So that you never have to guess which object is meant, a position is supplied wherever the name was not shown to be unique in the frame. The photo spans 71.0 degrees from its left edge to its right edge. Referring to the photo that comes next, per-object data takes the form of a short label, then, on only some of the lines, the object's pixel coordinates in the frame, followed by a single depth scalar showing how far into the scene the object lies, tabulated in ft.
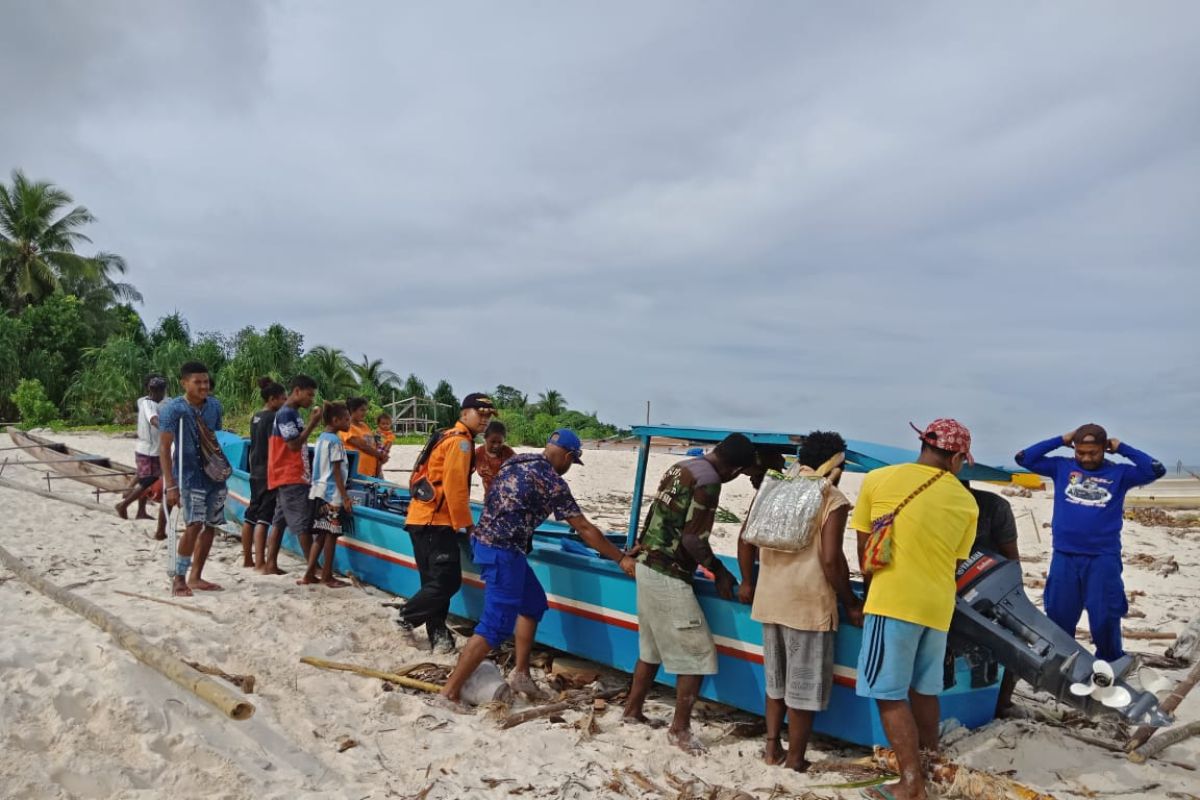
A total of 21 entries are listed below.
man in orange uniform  18.83
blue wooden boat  14.40
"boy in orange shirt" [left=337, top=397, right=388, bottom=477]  28.68
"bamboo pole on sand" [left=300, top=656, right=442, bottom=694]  16.74
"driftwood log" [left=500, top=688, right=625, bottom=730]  15.49
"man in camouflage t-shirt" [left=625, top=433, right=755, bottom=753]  14.89
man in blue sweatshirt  16.75
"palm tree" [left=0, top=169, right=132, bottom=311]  109.40
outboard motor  12.25
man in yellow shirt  12.29
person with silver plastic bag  13.30
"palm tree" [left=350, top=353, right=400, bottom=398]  117.35
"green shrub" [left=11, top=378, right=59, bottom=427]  91.76
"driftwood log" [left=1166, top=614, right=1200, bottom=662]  21.03
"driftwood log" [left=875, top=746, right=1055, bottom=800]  12.57
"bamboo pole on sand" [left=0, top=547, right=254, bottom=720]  12.62
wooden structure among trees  102.94
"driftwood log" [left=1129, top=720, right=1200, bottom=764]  14.21
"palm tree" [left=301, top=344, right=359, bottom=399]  103.45
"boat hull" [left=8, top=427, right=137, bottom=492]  40.42
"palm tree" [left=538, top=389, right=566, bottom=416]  140.97
